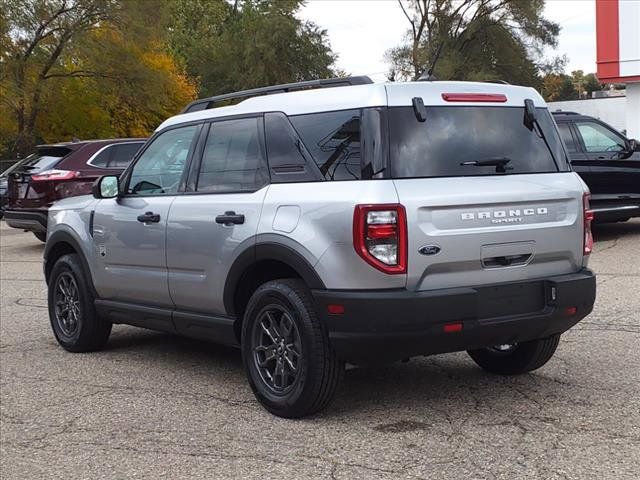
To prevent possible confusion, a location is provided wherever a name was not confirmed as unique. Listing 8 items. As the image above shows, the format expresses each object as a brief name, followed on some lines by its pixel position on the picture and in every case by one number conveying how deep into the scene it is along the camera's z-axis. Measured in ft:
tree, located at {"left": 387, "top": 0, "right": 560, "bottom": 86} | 183.73
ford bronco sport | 15.56
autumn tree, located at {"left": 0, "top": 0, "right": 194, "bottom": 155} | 112.16
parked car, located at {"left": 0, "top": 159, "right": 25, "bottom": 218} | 71.46
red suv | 46.75
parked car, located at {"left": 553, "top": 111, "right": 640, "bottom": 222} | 41.86
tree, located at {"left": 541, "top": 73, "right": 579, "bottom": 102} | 305.88
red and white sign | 78.74
